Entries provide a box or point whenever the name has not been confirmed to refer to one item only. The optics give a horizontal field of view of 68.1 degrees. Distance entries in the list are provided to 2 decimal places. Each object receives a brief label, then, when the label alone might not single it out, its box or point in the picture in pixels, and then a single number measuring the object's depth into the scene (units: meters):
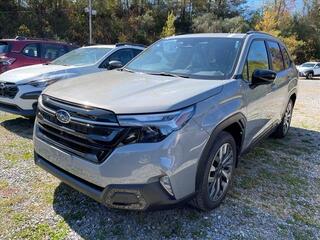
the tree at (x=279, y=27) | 28.78
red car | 5.63
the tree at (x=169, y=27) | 25.71
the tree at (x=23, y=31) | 21.14
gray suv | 1.77
